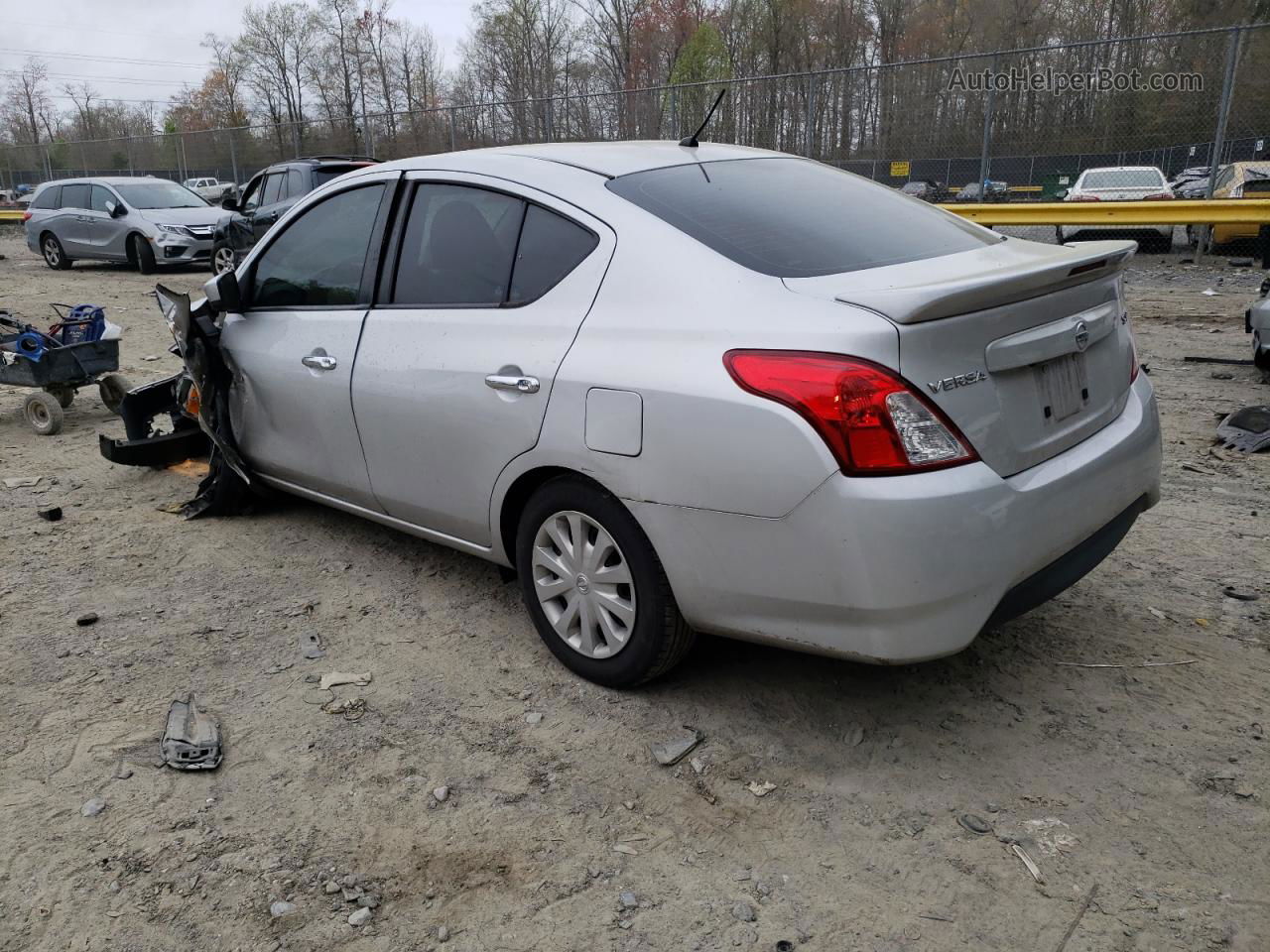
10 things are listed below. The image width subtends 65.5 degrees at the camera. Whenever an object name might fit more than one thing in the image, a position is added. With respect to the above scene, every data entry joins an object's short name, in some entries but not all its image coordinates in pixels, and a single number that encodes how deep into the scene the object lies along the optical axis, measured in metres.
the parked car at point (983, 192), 15.11
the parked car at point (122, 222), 16.19
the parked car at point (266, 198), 14.30
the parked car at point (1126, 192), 14.30
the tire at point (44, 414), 6.56
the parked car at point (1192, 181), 14.14
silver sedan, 2.43
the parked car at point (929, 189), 14.95
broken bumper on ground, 5.09
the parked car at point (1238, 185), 13.41
